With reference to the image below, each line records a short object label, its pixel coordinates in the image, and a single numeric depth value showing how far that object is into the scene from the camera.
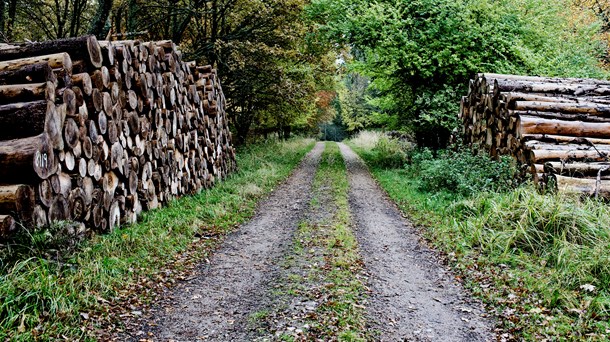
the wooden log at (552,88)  10.51
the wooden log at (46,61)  6.16
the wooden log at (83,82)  6.43
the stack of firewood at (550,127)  8.02
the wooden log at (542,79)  11.06
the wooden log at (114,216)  7.16
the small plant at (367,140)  30.61
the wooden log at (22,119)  5.59
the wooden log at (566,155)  8.32
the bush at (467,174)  9.06
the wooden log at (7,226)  4.90
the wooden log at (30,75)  5.86
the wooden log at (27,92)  5.75
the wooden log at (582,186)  7.49
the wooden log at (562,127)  9.05
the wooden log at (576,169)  7.99
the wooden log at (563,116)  9.43
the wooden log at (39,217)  5.32
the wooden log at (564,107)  9.58
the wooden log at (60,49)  6.63
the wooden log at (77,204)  6.12
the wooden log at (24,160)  5.24
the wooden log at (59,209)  5.66
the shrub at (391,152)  18.01
